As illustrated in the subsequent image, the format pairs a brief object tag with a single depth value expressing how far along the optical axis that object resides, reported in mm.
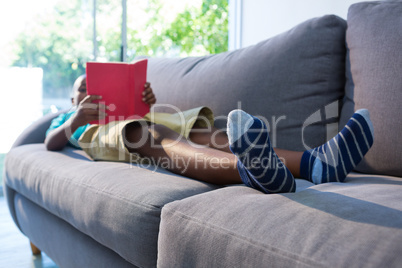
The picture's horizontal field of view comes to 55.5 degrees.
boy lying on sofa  747
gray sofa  574
